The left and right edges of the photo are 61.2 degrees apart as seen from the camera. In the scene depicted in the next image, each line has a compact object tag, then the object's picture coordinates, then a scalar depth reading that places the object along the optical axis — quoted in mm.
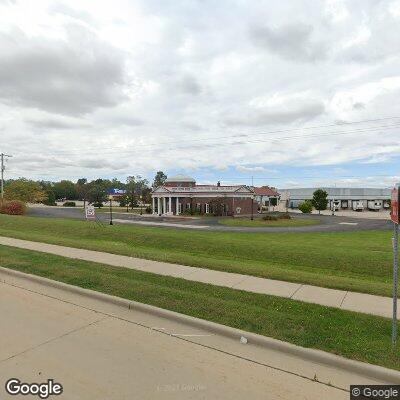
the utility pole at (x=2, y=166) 61769
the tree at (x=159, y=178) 111312
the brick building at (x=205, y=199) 56062
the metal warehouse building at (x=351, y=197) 94000
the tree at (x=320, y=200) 61688
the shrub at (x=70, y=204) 88750
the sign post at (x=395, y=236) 4168
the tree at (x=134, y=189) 83062
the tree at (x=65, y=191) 139612
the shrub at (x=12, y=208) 42484
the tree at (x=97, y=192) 95125
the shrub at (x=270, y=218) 40800
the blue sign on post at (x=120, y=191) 90188
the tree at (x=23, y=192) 64875
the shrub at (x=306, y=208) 66125
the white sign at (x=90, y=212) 22172
